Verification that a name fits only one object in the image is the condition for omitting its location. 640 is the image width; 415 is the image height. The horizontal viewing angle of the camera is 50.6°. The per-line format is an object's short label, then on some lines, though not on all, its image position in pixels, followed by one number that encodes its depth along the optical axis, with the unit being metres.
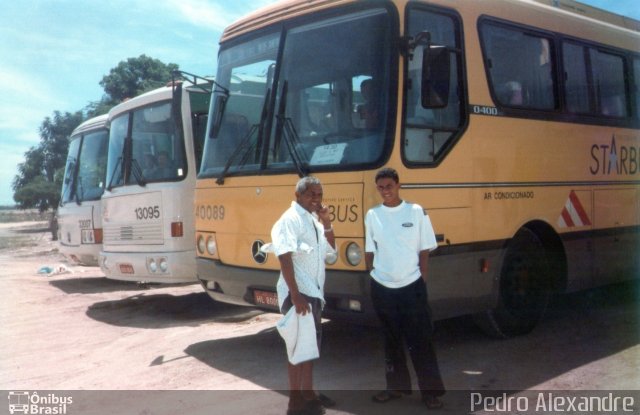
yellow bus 5.51
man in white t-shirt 4.88
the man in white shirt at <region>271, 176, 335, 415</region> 4.69
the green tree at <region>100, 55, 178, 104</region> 33.94
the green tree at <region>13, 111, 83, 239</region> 32.97
